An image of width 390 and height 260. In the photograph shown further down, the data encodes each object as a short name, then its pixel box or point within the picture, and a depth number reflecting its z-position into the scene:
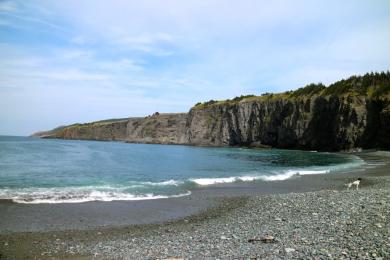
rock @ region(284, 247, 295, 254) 11.46
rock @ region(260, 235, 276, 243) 12.98
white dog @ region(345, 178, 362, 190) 28.05
